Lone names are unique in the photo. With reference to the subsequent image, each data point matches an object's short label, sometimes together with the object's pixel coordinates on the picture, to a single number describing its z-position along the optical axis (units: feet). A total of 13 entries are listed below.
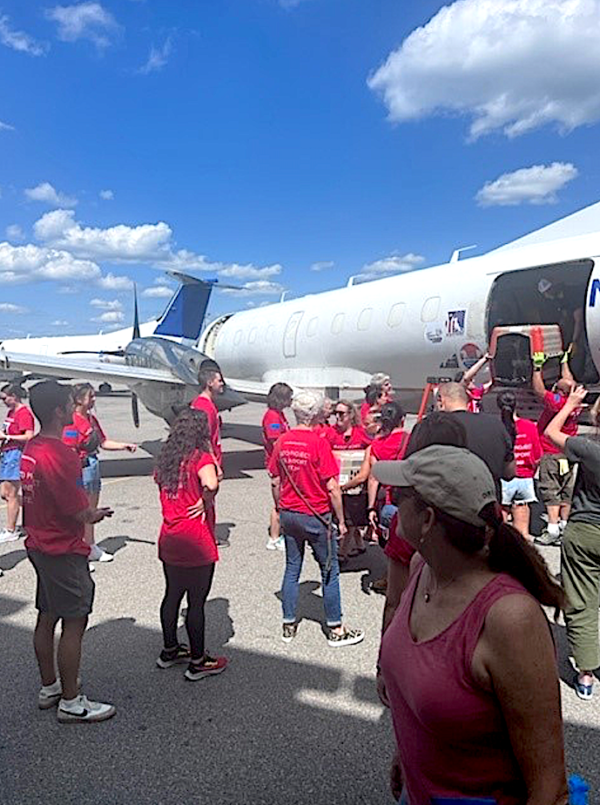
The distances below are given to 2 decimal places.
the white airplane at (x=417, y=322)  29.55
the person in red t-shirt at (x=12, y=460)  23.06
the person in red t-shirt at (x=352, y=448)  19.75
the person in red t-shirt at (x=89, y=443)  20.30
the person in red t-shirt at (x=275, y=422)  22.62
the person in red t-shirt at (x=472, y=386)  24.46
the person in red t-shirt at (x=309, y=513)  14.79
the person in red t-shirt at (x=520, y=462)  19.51
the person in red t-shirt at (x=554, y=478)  21.93
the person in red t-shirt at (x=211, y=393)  23.18
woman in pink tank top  4.70
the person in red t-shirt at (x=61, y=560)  11.74
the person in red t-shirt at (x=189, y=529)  13.05
